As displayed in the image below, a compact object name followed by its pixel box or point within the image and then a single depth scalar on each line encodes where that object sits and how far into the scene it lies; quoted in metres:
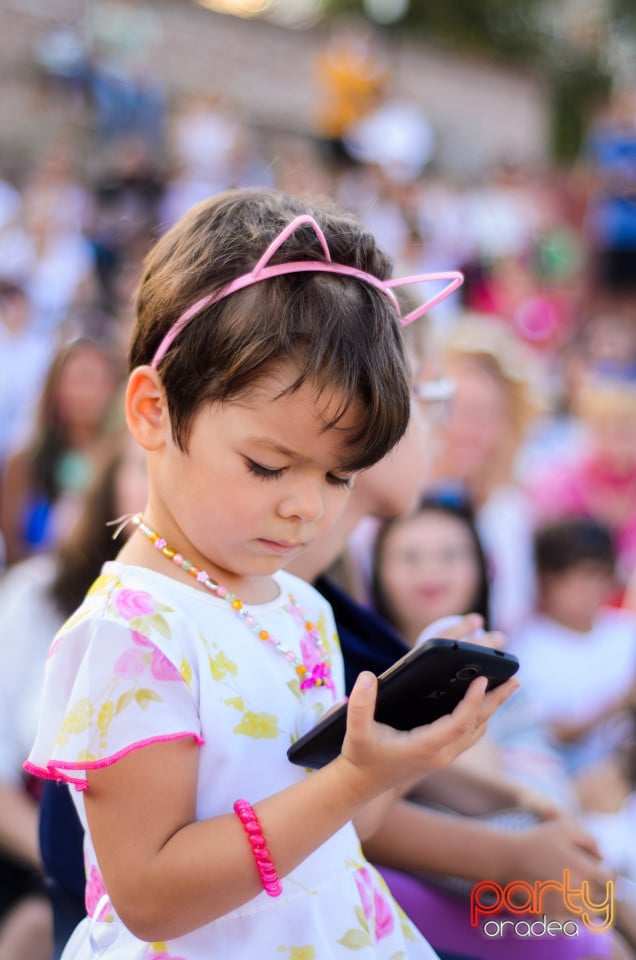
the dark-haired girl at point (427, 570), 2.41
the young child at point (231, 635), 1.03
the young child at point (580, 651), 3.26
